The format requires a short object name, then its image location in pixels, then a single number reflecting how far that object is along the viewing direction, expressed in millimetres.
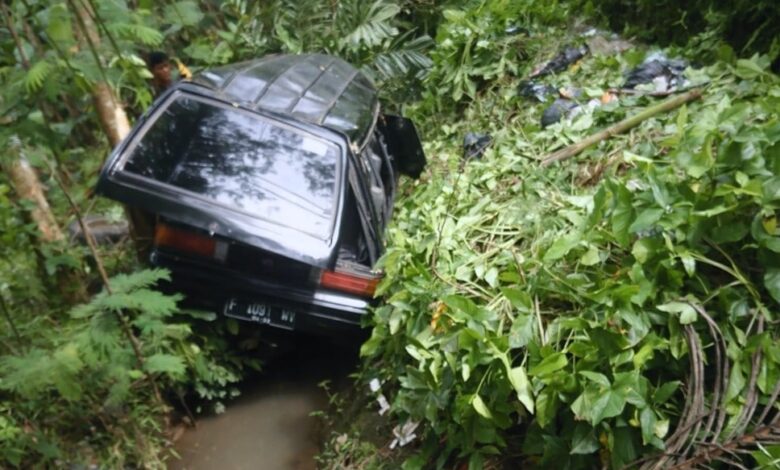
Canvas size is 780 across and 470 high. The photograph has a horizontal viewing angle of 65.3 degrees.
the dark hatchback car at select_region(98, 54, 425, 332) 3227
